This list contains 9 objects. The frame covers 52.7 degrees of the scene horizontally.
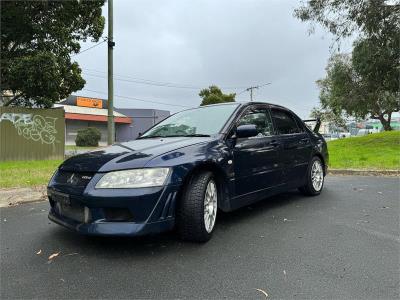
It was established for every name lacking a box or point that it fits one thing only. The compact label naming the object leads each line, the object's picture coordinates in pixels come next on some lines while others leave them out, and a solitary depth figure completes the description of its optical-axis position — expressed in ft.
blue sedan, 11.95
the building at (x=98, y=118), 140.15
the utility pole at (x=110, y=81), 40.01
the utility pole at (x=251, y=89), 174.26
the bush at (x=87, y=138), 111.75
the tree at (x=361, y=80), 56.75
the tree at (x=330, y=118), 195.62
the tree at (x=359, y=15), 51.16
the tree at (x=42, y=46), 44.96
